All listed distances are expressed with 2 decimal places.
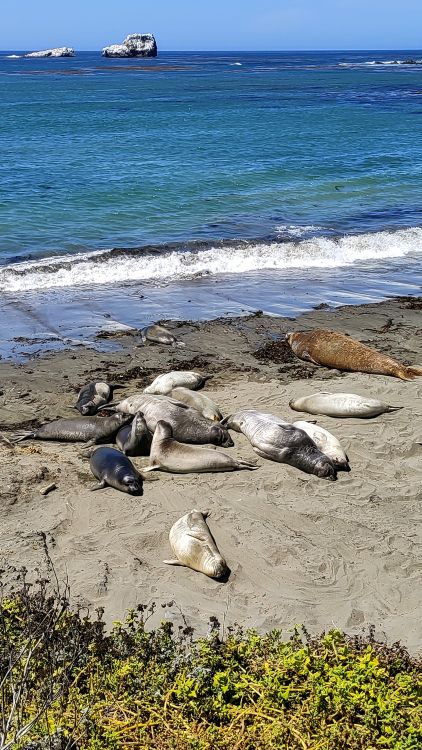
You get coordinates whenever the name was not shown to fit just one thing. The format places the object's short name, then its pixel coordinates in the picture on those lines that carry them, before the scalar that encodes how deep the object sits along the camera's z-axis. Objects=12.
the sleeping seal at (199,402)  9.02
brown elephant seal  10.45
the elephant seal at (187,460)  7.93
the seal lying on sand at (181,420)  8.42
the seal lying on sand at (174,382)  9.73
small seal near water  11.76
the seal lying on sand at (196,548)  6.36
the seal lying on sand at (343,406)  9.16
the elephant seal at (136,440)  8.33
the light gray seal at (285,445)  7.84
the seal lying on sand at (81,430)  8.68
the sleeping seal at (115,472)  7.49
